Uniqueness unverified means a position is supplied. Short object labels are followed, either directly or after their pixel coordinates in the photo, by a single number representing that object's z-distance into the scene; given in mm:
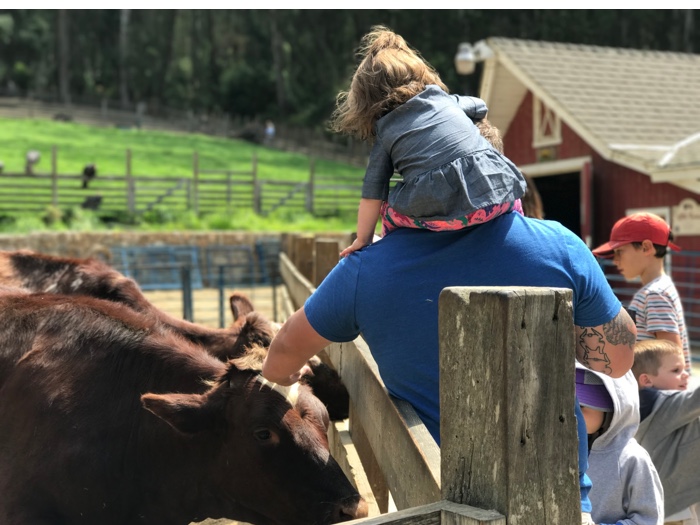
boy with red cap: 3754
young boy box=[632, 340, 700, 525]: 3209
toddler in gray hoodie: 2561
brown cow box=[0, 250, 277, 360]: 3744
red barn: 13359
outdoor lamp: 14422
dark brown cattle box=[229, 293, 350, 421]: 3748
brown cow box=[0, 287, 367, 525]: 2832
